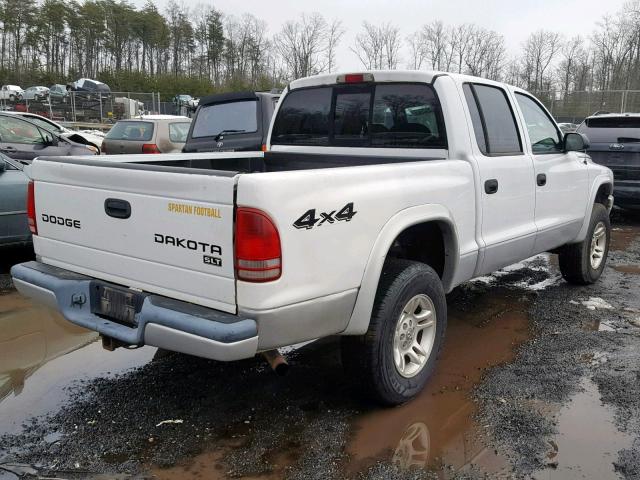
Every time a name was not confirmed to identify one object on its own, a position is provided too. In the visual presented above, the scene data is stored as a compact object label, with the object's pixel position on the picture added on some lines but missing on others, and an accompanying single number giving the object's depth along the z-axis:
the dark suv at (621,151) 9.09
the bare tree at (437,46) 59.03
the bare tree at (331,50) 59.95
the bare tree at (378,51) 60.71
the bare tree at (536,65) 58.53
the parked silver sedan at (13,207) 6.03
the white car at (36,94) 33.99
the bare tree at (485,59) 58.28
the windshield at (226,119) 8.16
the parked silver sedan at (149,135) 11.39
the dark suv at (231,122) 8.03
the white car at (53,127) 10.55
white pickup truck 2.62
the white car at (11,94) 35.07
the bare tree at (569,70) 58.53
